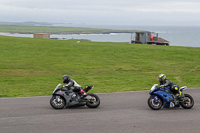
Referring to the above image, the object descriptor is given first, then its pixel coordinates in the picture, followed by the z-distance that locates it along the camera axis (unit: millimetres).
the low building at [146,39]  70488
